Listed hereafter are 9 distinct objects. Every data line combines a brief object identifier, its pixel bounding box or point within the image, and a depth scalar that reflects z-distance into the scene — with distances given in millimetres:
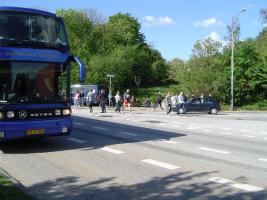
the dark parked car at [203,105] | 34500
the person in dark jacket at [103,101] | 31097
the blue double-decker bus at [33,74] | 11469
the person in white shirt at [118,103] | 31819
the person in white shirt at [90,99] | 31344
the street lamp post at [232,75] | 41053
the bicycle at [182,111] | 31844
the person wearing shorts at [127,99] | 34216
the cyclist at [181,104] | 31703
